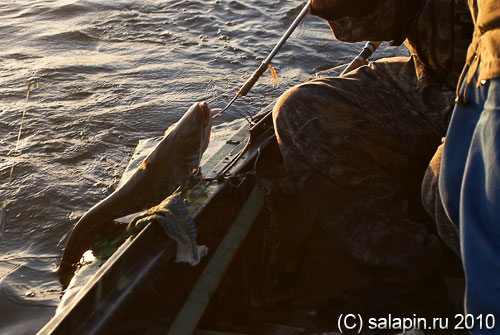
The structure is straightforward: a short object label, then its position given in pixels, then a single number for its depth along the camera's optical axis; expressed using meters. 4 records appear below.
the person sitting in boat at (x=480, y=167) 1.77
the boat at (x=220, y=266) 2.27
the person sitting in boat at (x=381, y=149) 2.76
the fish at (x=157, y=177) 3.05
